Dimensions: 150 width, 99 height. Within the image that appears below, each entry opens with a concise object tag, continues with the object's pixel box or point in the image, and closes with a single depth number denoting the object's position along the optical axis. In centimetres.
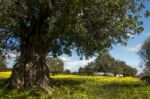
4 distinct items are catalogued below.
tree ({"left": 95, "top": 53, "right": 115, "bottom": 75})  4496
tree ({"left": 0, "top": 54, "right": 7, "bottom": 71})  3173
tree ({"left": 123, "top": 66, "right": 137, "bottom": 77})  5226
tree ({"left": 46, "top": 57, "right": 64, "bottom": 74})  5523
